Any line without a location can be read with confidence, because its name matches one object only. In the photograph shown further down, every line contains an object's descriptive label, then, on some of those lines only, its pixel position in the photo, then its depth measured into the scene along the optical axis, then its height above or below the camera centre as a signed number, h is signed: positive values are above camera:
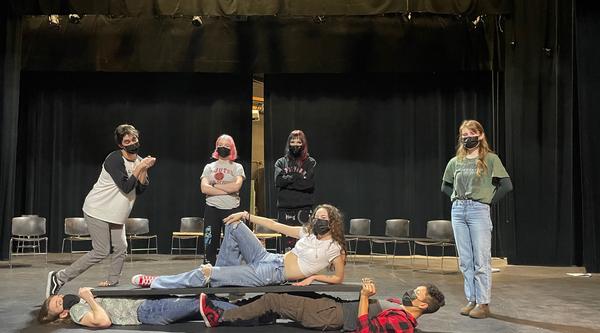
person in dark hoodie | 5.51 +0.14
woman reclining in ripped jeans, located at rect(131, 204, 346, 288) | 4.19 -0.44
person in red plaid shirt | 3.95 -0.70
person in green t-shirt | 4.66 -0.03
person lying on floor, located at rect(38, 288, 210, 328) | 4.20 -0.74
